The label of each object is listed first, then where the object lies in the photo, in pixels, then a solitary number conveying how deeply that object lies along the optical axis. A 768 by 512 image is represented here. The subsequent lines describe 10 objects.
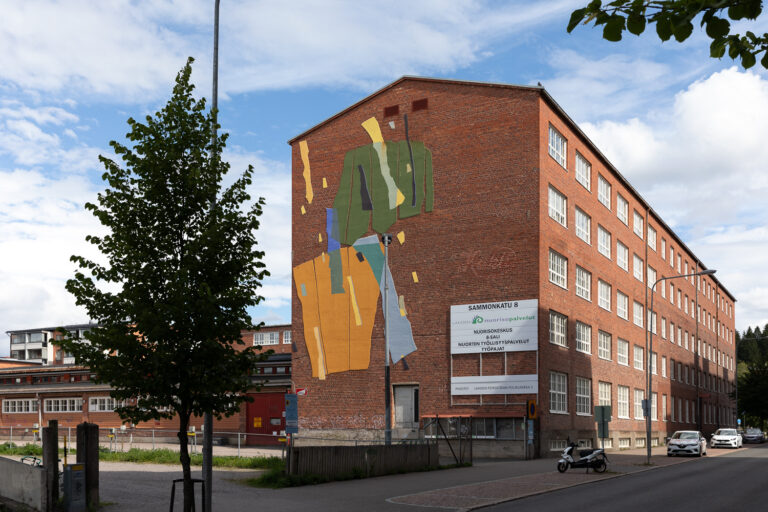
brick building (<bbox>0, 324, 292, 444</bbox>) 50.84
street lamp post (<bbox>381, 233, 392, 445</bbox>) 28.89
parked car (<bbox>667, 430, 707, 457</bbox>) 42.94
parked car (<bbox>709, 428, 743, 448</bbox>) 57.34
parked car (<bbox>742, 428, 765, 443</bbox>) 77.12
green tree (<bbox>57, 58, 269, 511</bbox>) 12.14
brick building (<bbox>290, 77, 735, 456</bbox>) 39.84
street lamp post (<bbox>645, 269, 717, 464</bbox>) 34.97
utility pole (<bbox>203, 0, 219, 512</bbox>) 12.85
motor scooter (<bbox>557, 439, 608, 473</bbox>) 28.66
